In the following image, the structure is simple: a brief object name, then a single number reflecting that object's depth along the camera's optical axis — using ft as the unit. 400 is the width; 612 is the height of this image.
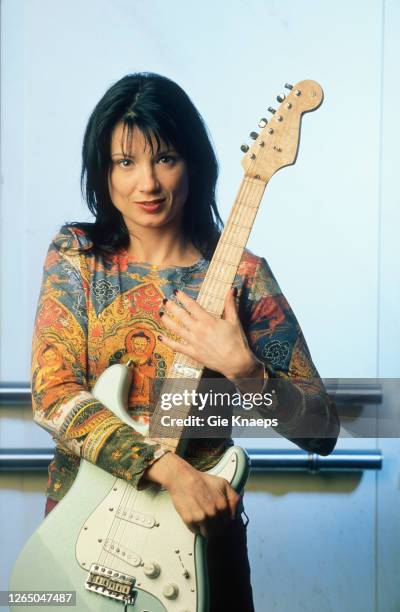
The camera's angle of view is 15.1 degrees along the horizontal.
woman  7.51
